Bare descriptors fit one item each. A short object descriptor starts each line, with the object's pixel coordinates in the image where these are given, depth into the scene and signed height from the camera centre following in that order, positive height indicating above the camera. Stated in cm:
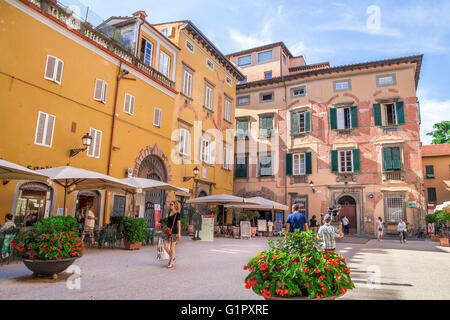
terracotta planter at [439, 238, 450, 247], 1675 -83
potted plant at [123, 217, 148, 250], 1110 -56
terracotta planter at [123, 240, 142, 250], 1111 -97
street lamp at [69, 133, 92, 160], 1209 +259
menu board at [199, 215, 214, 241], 1508 -51
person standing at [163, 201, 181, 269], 799 -28
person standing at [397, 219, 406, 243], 1796 -31
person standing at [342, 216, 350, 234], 2264 -3
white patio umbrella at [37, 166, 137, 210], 963 +110
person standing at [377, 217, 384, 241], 1865 -24
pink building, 2217 +595
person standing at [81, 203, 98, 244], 1156 -37
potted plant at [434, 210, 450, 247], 1681 +30
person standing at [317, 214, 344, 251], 776 -32
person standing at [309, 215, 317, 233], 1783 -10
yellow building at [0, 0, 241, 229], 1075 +449
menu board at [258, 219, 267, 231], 2016 -30
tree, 4153 +1170
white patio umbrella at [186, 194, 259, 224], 1655 +94
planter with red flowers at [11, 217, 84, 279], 588 -64
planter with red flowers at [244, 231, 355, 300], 323 -52
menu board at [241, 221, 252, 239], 1742 -50
